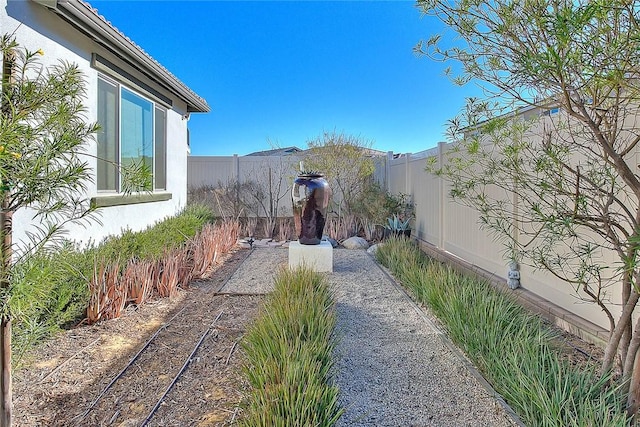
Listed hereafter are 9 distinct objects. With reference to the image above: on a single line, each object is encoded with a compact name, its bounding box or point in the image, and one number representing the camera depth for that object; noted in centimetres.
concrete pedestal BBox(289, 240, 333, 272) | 680
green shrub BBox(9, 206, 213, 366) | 193
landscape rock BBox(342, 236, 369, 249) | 956
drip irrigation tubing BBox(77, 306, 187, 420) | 261
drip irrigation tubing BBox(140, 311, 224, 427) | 253
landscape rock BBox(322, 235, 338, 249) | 984
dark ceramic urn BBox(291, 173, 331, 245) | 679
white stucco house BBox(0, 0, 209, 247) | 432
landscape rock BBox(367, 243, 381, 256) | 859
